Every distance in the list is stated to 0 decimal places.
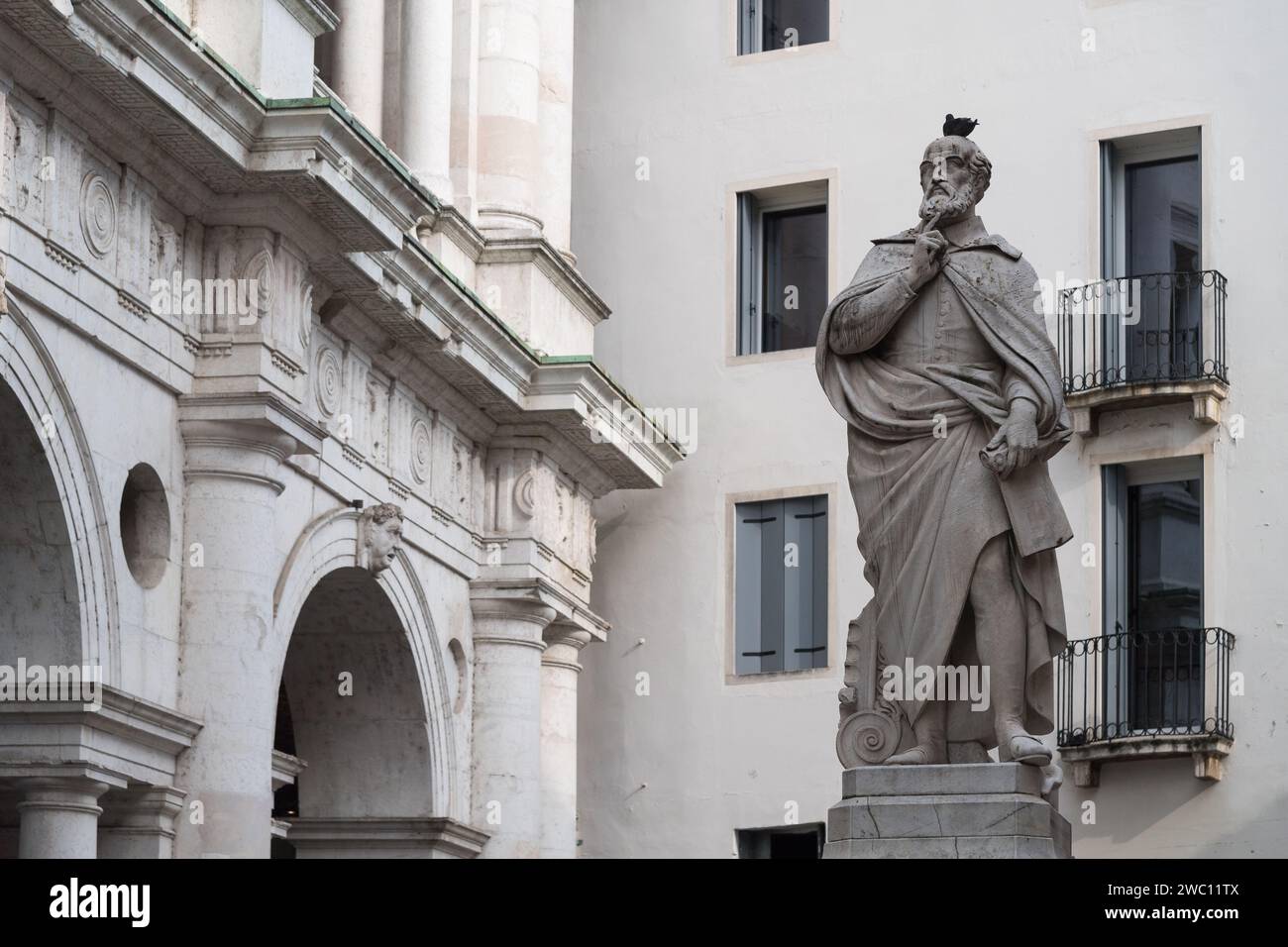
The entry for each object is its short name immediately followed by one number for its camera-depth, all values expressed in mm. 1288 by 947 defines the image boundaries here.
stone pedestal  13148
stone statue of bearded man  13766
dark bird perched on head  14562
